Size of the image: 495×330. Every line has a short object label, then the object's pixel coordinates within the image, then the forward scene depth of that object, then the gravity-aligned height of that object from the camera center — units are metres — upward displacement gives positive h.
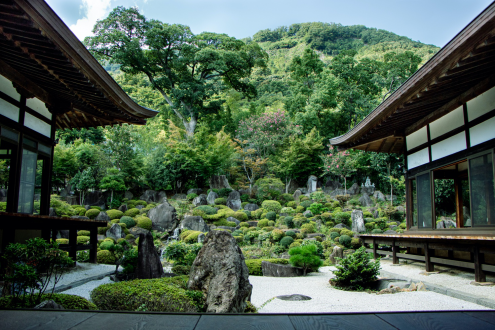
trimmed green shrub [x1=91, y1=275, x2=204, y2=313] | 3.68 -1.12
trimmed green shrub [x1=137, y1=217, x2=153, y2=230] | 15.98 -1.12
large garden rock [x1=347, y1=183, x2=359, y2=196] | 22.13 +0.77
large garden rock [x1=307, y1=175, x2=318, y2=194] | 22.91 +1.26
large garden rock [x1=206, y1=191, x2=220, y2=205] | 20.77 +0.22
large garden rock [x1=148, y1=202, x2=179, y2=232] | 16.53 -0.87
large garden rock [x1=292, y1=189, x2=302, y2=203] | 21.72 +0.41
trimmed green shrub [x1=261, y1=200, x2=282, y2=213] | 18.83 -0.29
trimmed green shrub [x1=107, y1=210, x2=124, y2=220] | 16.87 -0.73
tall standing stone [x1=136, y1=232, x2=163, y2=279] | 6.05 -1.10
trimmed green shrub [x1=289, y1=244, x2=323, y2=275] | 8.53 -1.48
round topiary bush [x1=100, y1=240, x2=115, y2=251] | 10.38 -1.44
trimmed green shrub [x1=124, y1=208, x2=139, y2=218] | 17.55 -0.65
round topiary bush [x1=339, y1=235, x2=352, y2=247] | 13.08 -1.54
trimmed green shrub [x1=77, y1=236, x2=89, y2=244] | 11.88 -1.46
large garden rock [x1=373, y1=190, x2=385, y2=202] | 20.22 +0.41
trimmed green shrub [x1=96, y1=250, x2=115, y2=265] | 9.43 -1.66
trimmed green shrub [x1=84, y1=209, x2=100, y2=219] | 16.02 -0.66
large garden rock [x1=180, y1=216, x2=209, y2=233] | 16.27 -1.16
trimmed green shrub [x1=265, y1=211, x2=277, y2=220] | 17.59 -0.78
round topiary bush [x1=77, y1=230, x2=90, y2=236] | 13.15 -1.33
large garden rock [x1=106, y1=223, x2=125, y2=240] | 14.31 -1.40
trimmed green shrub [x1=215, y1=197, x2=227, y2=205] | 20.36 -0.03
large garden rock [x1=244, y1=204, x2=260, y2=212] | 19.91 -0.38
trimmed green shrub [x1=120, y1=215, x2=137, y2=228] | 15.99 -1.03
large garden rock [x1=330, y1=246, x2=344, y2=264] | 10.98 -1.71
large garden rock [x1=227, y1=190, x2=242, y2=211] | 20.31 -0.02
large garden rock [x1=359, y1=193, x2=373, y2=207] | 19.71 +0.04
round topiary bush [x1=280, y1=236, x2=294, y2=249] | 13.05 -1.61
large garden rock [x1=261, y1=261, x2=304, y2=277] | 8.64 -1.82
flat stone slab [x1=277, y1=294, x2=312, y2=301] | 5.37 -1.58
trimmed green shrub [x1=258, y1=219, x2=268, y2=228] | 16.64 -1.12
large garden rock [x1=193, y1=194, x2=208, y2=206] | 20.33 -0.04
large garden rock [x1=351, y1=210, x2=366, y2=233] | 14.98 -0.93
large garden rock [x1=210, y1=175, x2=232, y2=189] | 23.00 +1.28
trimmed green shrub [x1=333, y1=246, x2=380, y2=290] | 6.18 -1.31
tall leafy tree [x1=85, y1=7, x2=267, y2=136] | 24.09 +10.85
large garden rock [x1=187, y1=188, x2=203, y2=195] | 22.10 +0.63
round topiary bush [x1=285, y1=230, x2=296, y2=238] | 13.91 -1.36
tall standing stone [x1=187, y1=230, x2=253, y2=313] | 3.68 -0.87
